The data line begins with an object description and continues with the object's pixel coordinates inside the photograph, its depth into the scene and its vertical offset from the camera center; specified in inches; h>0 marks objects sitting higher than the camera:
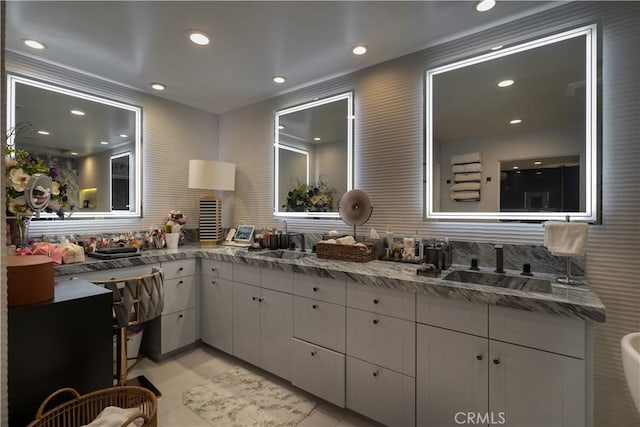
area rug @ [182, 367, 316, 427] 74.3 -51.9
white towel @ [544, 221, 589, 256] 60.1 -5.0
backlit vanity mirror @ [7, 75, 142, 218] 93.3 +25.2
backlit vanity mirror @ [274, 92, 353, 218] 105.7 +21.7
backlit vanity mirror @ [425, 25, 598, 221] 67.6 +20.6
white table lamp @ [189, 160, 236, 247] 124.4 +11.8
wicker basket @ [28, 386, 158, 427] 41.9 -30.0
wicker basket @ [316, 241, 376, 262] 84.4 -11.5
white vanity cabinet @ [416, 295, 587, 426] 49.7 -28.4
